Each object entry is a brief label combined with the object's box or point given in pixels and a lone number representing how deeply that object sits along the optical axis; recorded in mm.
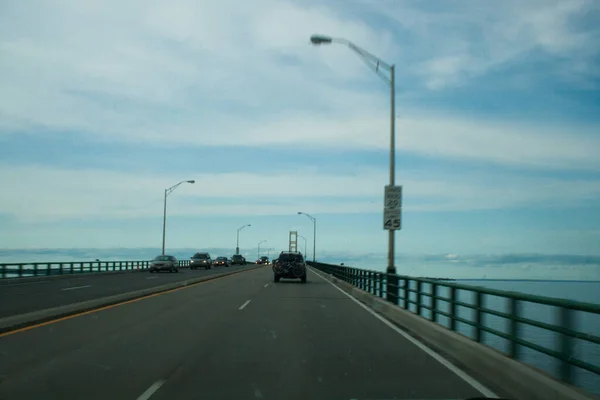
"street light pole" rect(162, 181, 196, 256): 62325
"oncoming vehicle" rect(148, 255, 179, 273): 58469
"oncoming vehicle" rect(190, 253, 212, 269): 74938
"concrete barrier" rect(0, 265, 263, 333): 14211
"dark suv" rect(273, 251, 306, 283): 39281
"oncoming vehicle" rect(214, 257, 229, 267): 92462
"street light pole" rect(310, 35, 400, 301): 21734
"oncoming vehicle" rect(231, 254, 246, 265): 112312
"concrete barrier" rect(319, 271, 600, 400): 6973
